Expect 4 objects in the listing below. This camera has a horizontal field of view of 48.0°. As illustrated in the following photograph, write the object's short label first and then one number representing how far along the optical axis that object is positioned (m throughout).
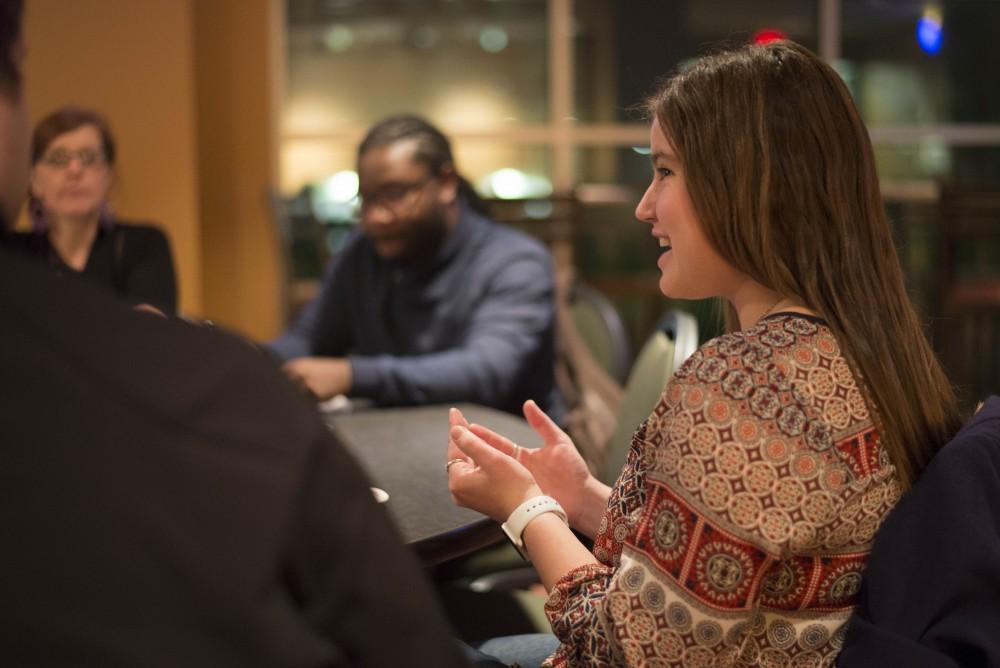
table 1.35
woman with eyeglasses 2.91
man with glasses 2.52
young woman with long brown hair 0.98
